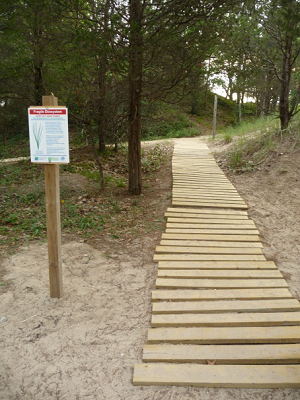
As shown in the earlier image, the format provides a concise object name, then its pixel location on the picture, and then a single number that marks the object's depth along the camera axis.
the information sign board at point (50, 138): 2.79
